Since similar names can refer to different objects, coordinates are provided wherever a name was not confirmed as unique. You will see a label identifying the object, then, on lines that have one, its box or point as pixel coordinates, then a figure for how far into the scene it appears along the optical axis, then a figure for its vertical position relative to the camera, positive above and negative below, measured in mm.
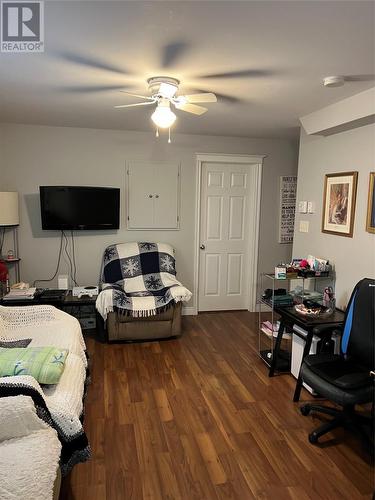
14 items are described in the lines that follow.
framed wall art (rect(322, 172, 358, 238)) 2988 +121
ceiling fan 2387 +780
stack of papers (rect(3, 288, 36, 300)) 3742 -915
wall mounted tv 4098 +29
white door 4816 -323
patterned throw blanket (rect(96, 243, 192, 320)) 3863 -789
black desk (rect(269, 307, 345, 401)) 2783 -851
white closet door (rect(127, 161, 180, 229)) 4488 +223
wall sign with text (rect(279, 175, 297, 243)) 4934 +125
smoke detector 2326 +892
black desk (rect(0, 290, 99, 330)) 3756 -998
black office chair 2230 -1035
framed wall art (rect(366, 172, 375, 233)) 2752 +82
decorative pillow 1857 -829
